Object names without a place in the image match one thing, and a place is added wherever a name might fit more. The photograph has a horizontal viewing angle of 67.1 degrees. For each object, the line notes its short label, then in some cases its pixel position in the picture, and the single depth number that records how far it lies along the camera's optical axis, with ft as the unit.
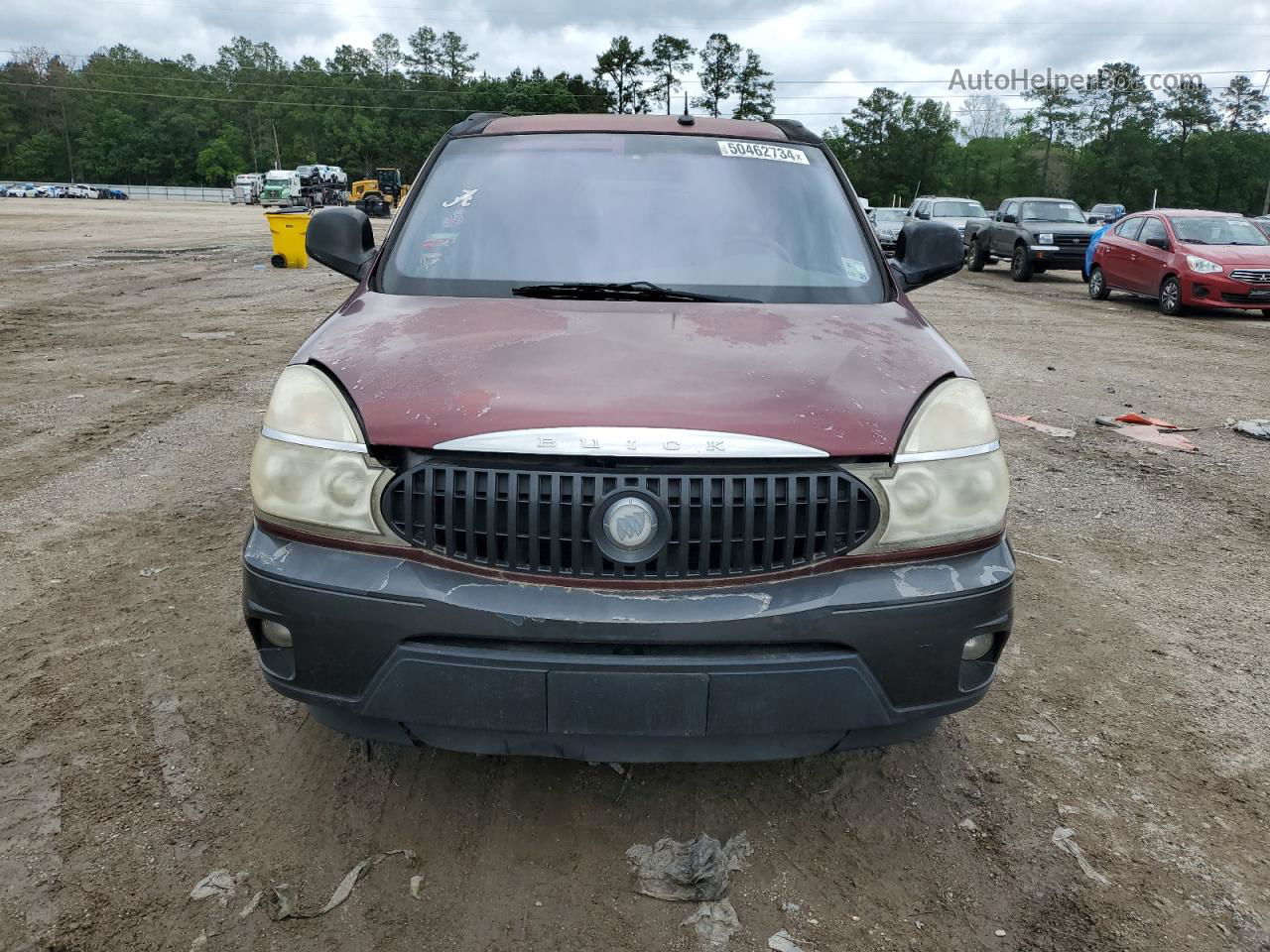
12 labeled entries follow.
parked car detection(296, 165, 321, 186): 169.92
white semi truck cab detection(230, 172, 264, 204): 230.73
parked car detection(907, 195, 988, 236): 78.02
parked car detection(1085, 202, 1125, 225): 117.47
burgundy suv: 6.51
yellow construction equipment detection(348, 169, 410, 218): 140.46
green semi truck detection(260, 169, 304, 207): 197.67
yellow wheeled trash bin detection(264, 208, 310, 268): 56.49
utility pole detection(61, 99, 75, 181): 341.41
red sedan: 44.16
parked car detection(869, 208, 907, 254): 78.80
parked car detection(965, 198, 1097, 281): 64.39
